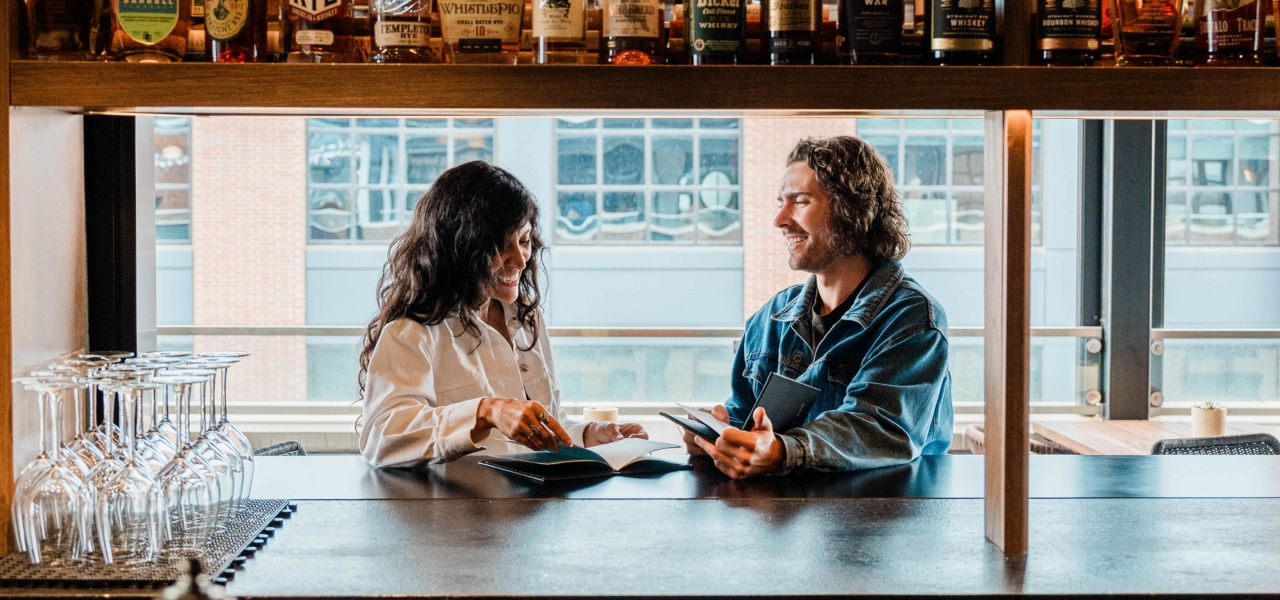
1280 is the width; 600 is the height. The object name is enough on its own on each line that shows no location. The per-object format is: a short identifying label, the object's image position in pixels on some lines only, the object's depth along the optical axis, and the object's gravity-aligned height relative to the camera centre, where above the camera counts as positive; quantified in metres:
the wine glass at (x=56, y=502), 1.47 -0.31
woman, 2.42 -0.12
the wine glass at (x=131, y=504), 1.48 -0.32
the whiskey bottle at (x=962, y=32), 1.59 +0.32
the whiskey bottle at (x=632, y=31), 1.62 +0.33
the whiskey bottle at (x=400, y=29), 1.61 +0.33
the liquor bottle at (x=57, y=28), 1.61 +0.33
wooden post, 1.61 -0.09
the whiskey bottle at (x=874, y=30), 1.61 +0.33
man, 2.21 -0.18
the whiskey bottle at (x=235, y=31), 1.60 +0.33
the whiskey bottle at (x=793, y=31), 1.61 +0.33
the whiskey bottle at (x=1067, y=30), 1.58 +0.32
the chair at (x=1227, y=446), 3.23 -0.53
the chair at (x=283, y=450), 2.85 -0.47
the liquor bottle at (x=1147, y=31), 1.65 +0.33
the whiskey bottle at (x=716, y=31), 1.61 +0.33
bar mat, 1.43 -0.39
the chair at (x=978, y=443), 3.57 -0.58
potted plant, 4.25 -0.60
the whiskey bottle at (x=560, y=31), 1.62 +0.33
